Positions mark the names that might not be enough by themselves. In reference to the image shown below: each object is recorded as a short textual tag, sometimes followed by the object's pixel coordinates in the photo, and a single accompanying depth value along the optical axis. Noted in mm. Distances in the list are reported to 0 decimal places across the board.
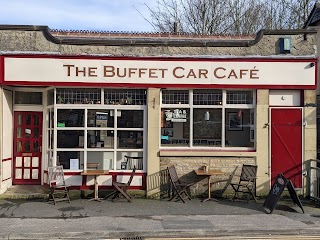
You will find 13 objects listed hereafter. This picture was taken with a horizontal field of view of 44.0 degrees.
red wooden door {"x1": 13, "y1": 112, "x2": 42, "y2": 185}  11617
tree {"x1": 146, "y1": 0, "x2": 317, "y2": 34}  27391
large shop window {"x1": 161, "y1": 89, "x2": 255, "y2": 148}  11102
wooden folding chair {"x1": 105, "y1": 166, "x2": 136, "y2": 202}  10211
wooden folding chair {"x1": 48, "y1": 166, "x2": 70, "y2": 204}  10188
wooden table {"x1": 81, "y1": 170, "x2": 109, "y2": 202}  10214
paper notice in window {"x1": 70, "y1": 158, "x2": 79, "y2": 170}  10961
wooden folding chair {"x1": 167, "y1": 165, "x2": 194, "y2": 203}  10281
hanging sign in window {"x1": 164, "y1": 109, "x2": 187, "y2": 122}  11141
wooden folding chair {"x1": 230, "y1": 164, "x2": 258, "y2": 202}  10375
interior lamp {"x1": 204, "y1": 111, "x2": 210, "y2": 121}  11164
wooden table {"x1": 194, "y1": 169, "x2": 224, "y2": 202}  10294
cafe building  10734
